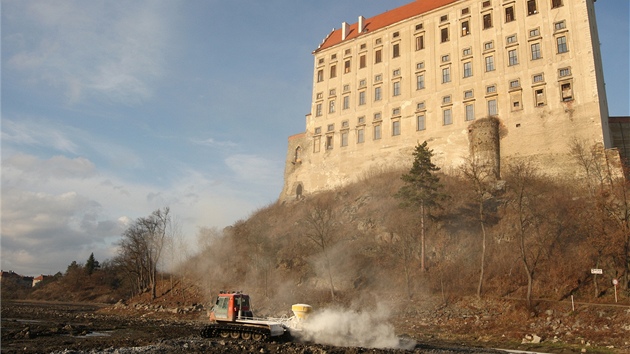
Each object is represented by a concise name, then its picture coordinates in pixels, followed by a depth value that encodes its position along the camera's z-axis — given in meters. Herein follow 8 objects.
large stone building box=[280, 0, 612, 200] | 40.81
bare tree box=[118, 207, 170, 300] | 54.47
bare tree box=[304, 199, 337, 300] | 35.72
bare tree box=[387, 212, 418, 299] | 33.09
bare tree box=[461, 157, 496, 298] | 29.00
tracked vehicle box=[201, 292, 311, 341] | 18.72
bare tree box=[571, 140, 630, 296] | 26.44
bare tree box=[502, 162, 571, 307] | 29.77
